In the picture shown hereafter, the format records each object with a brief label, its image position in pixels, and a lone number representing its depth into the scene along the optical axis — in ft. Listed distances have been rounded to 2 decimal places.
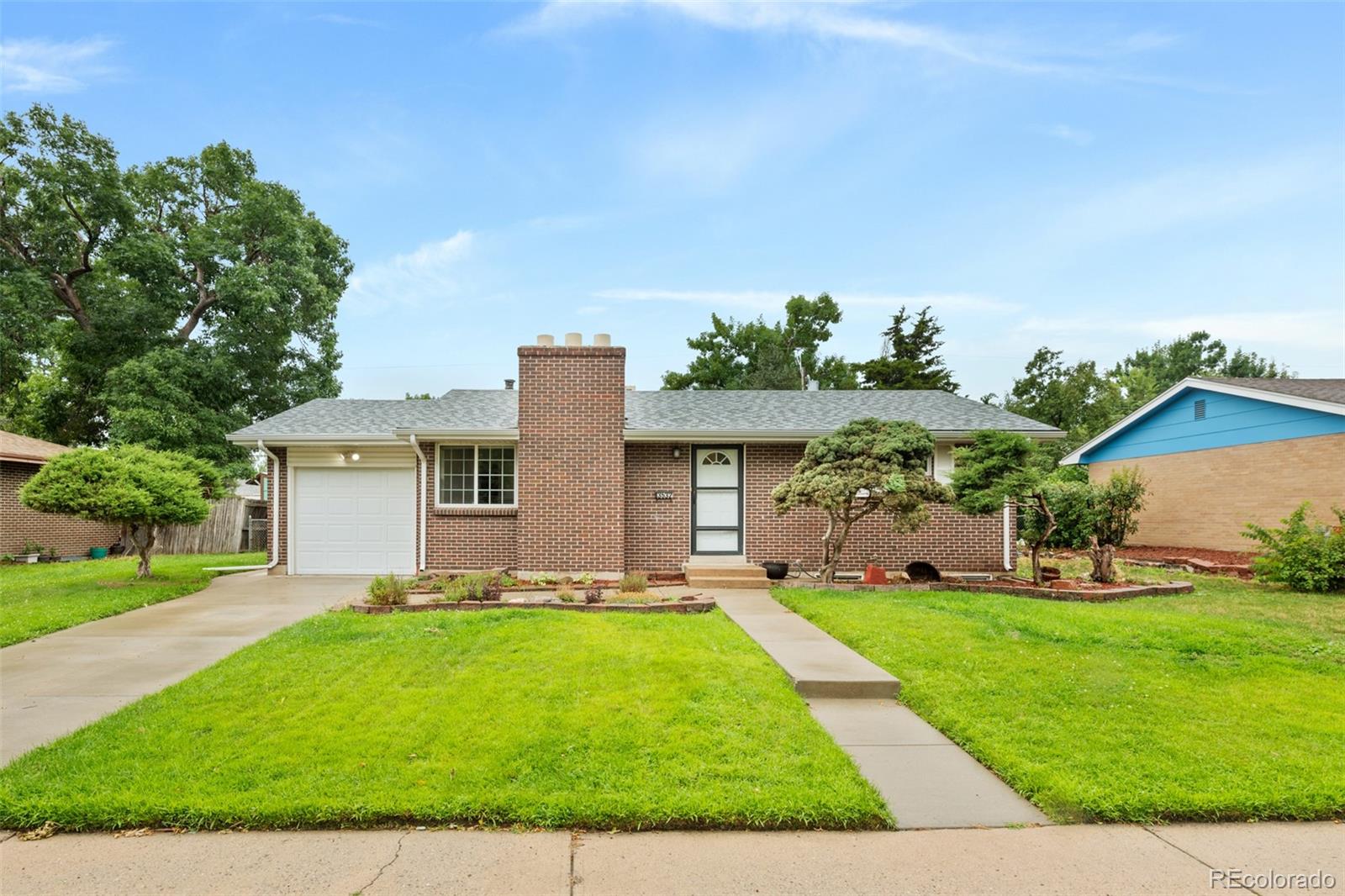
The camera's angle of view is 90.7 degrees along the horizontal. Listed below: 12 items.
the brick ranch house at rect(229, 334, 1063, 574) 38.17
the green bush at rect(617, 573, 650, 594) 30.73
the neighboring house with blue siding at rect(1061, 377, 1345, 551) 40.24
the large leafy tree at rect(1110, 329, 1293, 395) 142.00
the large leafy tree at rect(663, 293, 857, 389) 113.60
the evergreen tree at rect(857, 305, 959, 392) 116.26
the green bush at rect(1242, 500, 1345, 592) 31.96
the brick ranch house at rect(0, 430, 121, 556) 54.08
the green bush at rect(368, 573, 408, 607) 27.43
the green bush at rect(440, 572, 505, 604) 28.07
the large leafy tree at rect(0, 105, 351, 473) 67.87
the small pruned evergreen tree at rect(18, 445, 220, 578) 32.94
